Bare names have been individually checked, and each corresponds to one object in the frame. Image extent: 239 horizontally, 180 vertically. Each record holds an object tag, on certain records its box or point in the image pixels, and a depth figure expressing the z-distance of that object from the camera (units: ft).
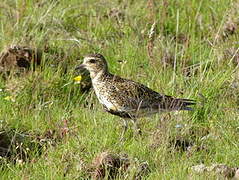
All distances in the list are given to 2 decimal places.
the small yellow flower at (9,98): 49.67
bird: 47.06
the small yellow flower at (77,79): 54.24
